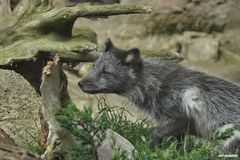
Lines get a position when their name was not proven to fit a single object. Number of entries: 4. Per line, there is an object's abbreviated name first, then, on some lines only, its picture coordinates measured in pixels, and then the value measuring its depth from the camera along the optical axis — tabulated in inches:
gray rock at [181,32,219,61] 1018.7
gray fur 604.1
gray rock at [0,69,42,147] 634.8
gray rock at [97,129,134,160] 510.3
